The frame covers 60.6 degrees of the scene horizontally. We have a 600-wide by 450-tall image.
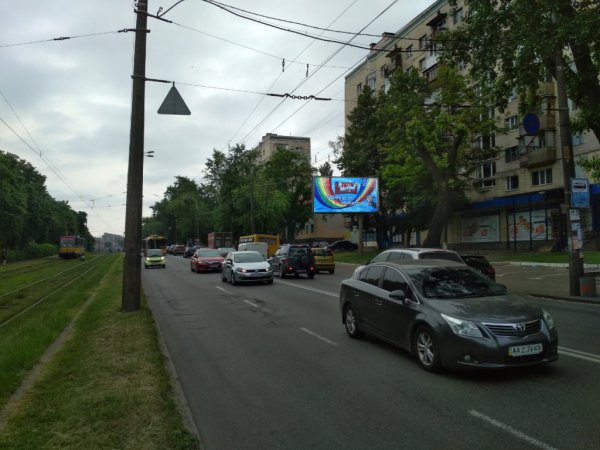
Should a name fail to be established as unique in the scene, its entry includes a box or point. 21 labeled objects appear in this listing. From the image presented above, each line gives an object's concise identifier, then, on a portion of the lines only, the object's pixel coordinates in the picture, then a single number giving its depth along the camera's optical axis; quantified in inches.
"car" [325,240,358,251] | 2378.0
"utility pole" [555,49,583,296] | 597.9
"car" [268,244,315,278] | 976.9
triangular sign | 475.8
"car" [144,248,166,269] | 1533.0
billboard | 1684.3
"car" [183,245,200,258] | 2544.3
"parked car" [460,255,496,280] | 662.5
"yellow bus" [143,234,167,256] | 2439.7
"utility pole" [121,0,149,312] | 480.7
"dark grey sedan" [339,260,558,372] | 236.2
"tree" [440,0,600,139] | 535.5
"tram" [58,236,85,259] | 2437.3
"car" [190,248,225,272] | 1203.2
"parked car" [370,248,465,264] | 542.0
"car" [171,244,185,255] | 3219.0
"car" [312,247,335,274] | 1133.7
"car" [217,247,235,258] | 1695.4
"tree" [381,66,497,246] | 1012.5
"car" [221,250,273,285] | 827.4
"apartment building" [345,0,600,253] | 1368.1
